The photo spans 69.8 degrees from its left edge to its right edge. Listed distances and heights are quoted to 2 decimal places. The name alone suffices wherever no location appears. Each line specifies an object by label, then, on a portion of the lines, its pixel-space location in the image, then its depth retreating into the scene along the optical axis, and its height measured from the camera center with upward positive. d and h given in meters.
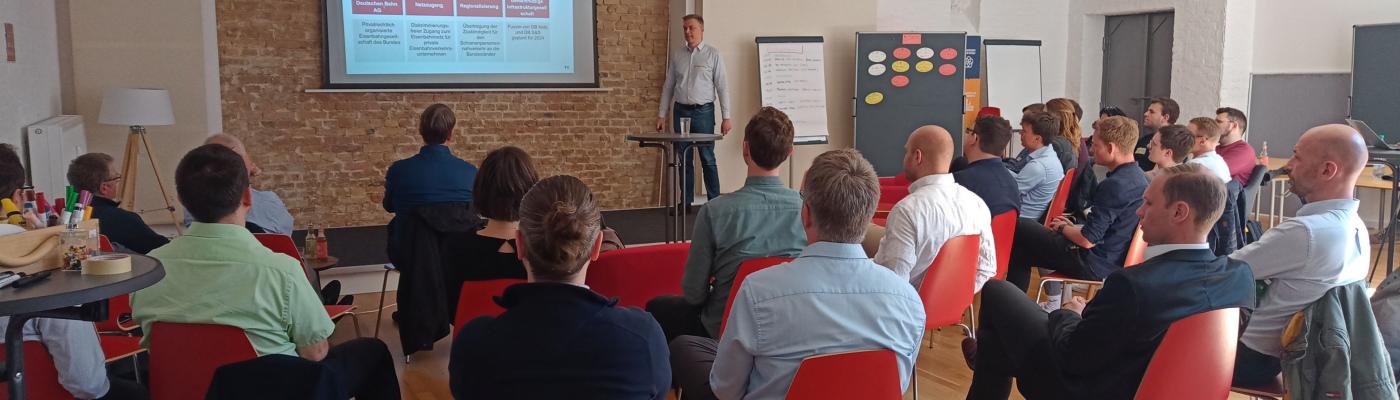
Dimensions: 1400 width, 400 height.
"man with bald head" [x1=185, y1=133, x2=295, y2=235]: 4.27 -0.50
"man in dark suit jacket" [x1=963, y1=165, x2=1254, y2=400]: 2.38 -0.49
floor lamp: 6.50 -0.12
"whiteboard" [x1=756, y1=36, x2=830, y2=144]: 8.69 +0.11
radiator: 5.51 -0.33
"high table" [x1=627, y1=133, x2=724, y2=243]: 6.03 -0.33
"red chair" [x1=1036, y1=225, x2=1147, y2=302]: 4.03 -0.63
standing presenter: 7.83 +0.06
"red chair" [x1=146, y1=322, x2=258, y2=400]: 2.23 -0.57
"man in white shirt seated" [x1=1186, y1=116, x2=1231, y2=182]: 5.36 -0.24
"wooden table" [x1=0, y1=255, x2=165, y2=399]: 1.98 -0.40
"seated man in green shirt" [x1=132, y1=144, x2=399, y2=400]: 2.26 -0.42
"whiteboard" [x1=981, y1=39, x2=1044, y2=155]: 9.81 +0.18
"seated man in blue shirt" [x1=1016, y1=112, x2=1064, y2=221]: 5.30 -0.39
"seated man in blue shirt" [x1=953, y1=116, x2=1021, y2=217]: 4.47 -0.35
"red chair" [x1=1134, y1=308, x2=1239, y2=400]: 2.34 -0.62
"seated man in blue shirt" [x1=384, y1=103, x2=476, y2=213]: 4.24 -0.34
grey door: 9.62 +0.33
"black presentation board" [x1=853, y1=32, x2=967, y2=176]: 8.97 +0.06
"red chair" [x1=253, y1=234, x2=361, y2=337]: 3.55 -0.52
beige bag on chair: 2.25 -0.35
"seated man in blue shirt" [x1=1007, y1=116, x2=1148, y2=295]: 4.27 -0.58
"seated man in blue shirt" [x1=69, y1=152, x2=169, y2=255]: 3.71 -0.43
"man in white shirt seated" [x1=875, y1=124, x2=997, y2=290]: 3.59 -0.44
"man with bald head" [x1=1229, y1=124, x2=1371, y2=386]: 2.85 -0.44
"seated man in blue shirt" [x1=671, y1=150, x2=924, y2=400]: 2.15 -0.46
